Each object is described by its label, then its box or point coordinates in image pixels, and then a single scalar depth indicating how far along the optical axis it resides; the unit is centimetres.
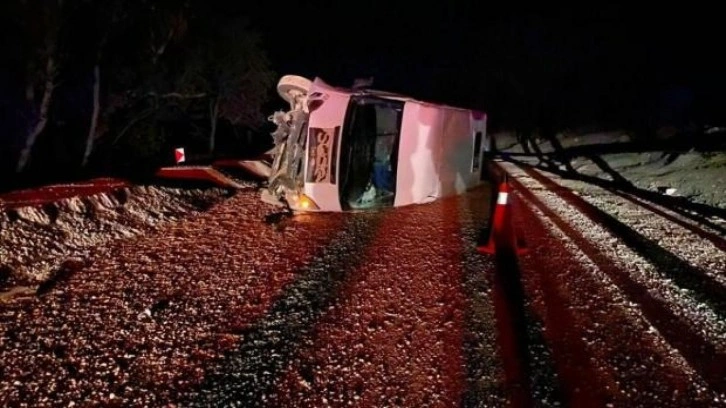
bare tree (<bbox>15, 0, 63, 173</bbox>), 1340
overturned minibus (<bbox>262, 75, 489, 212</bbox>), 757
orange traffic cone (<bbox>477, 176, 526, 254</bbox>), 637
